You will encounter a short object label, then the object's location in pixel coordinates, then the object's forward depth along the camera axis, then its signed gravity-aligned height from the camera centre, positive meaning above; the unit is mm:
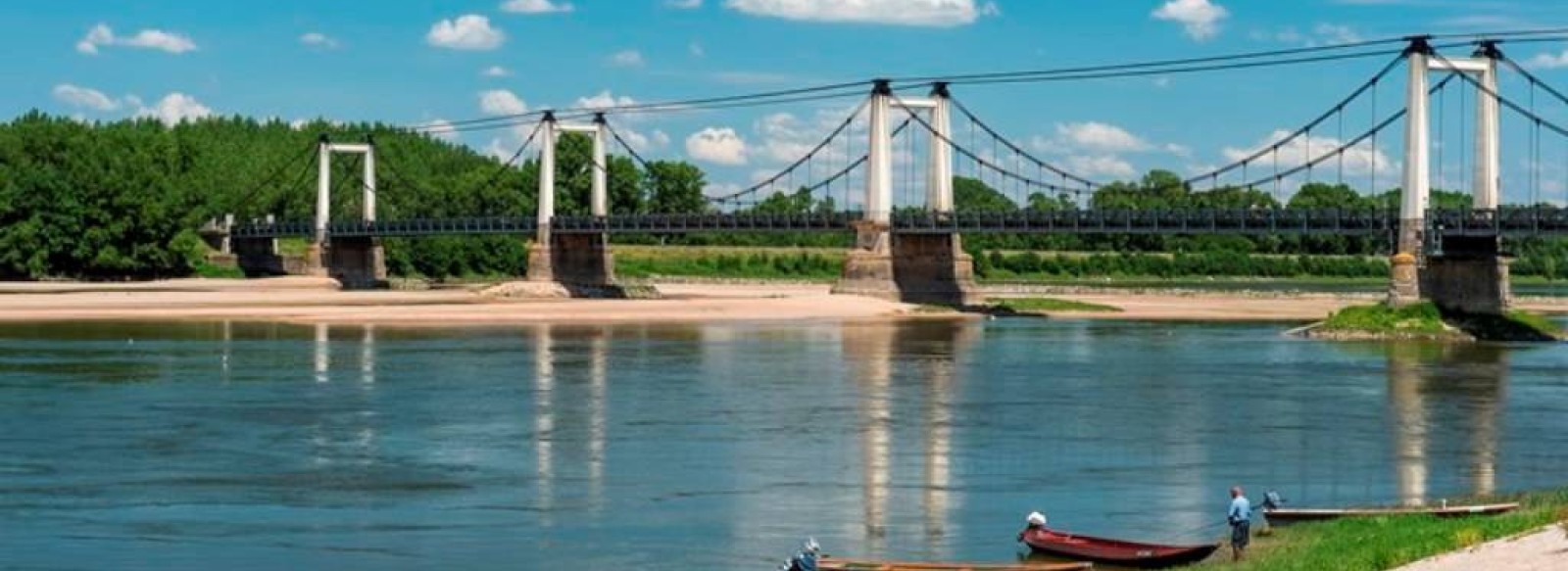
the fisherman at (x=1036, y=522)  30609 -3154
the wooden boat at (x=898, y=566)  27922 -3405
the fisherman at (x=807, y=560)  27062 -3206
